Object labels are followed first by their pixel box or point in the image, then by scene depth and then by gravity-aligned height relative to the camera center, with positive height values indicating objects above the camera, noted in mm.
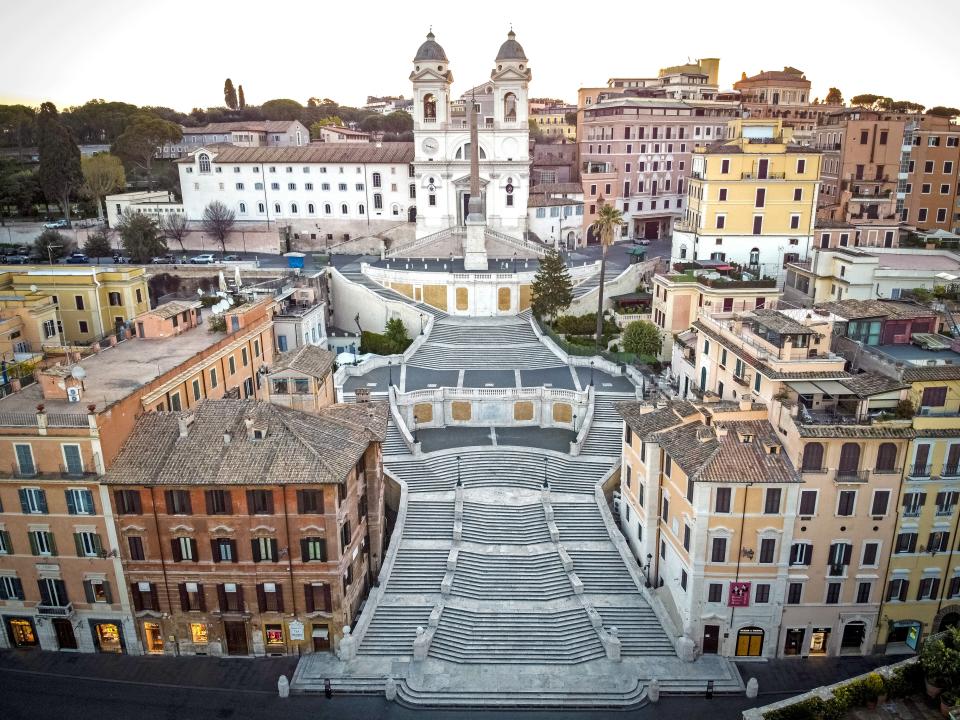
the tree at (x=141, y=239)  79938 -10019
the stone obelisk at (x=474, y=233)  72625 -8837
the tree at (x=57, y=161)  93812 -2279
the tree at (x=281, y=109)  144850 +5500
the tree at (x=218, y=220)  90812 -9272
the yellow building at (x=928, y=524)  31469 -16020
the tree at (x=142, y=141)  112062 -17
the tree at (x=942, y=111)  97775 +2435
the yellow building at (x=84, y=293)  57438 -11048
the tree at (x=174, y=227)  91875 -10019
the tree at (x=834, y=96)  121050 +5549
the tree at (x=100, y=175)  97125 -4194
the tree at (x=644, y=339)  56406 -14577
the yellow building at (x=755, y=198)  62594 -5193
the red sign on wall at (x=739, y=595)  32625 -18996
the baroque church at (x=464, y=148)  81875 -1184
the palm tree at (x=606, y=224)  59719 -6848
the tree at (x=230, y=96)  153375 +8463
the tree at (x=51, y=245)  87188 -11409
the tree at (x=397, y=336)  63656 -16110
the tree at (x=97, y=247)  85938 -11453
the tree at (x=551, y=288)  62969 -12087
